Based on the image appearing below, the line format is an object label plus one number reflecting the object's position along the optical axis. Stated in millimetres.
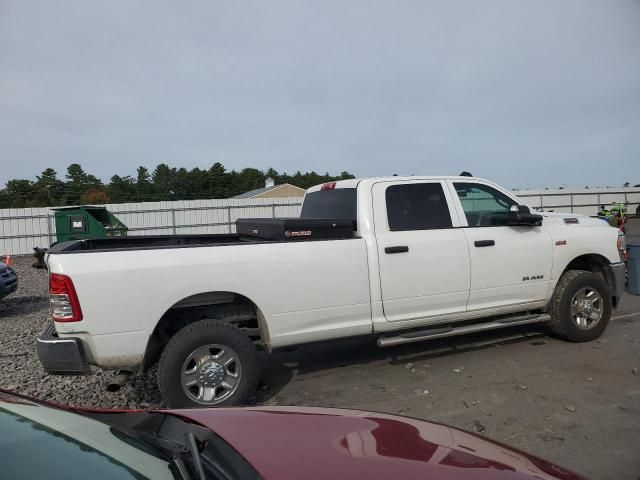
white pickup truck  3814
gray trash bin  7578
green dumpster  16594
